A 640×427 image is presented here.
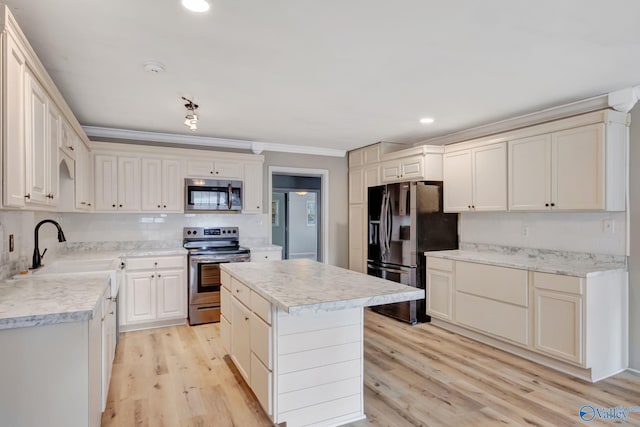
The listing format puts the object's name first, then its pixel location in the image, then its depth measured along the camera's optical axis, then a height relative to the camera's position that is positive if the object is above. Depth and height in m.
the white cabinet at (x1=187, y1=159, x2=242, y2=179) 4.50 +0.57
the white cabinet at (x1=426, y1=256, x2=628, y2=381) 2.80 -0.89
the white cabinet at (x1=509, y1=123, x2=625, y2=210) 2.88 +0.36
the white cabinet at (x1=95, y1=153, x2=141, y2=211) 4.06 +0.35
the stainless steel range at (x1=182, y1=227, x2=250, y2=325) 4.17 -0.78
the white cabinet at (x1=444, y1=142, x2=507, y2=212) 3.68 +0.37
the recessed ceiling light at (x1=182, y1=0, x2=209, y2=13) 1.71 +1.00
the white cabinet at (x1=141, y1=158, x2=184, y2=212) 4.27 +0.34
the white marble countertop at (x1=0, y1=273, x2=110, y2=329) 1.50 -0.42
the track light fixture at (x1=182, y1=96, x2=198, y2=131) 3.16 +0.87
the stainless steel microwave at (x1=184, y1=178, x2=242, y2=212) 4.45 +0.23
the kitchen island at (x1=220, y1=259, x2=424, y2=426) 2.03 -0.80
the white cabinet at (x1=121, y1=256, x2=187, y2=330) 3.95 -0.89
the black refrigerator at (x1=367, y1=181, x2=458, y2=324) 4.22 -0.25
